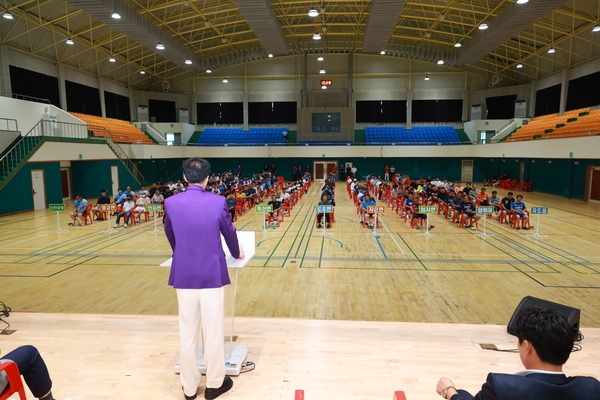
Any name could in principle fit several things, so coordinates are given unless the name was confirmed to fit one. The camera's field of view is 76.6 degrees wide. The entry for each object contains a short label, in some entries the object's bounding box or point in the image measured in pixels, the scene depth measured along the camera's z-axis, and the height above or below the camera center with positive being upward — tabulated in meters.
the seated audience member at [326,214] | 13.76 -1.89
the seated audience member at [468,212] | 14.12 -1.75
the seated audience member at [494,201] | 15.51 -1.50
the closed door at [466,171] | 36.47 -0.60
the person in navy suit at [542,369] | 1.76 -0.99
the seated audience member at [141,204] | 15.52 -1.64
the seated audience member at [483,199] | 15.62 -1.44
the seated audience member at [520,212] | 13.85 -1.72
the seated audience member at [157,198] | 16.00 -1.40
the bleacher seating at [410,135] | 35.44 +2.88
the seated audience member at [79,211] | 14.84 -1.80
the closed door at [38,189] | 18.98 -1.23
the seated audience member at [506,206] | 14.54 -1.60
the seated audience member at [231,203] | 14.80 -1.49
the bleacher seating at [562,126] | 20.52 +2.50
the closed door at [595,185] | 21.19 -1.15
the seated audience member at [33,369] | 2.71 -1.53
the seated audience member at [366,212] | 14.02 -1.79
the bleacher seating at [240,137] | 36.83 +2.80
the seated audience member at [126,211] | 14.59 -1.79
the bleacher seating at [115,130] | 26.56 +2.75
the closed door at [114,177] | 25.53 -0.81
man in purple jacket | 3.01 -0.82
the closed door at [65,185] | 23.90 -1.26
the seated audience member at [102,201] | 15.67 -1.49
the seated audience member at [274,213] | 14.39 -1.92
